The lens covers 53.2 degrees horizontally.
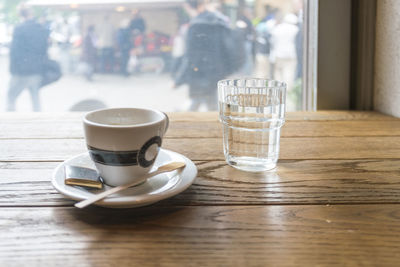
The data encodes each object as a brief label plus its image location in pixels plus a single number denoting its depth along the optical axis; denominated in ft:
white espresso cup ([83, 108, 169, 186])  1.72
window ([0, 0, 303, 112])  4.61
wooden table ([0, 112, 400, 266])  1.40
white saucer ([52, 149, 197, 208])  1.63
